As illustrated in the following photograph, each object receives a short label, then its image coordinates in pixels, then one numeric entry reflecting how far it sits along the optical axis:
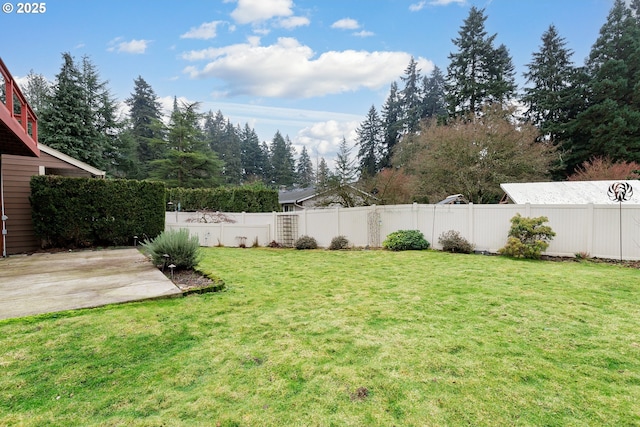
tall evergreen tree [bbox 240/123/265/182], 46.72
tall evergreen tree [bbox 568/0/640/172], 17.84
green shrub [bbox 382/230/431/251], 9.62
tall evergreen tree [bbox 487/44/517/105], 23.39
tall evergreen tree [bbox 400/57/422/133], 34.00
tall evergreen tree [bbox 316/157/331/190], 13.45
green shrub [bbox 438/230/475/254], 8.91
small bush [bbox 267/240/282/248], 11.52
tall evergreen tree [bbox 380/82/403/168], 34.78
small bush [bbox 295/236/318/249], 10.79
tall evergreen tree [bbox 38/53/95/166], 19.22
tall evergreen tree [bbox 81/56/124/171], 21.36
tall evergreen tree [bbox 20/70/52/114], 24.86
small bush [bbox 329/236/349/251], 10.51
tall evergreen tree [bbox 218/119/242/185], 40.97
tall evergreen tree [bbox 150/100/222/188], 24.75
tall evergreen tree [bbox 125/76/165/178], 32.00
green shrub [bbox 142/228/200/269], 5.73
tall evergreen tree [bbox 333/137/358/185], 13.26
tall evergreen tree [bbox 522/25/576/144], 21.34
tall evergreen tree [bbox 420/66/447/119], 33.79
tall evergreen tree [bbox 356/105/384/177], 36.94
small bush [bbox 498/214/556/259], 7.82
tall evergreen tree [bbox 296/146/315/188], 50.35
